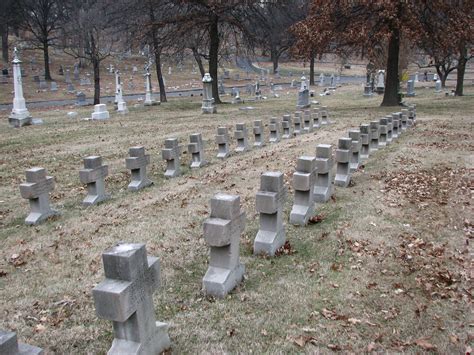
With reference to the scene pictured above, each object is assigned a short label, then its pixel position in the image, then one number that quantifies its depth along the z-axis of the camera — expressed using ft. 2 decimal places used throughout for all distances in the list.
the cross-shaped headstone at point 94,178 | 27.20
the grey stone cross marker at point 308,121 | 53.60
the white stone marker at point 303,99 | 80.66
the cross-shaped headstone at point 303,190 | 20.89
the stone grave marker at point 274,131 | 46.93
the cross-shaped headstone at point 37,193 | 24.26
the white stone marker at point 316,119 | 56.44
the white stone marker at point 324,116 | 58.80
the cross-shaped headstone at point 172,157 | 33.63
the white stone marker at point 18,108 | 65.26
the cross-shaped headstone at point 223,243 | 15.02
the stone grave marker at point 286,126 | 49.55
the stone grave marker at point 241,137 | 42.24
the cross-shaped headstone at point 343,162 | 27.27
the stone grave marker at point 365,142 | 34.81
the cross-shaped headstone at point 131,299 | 10.58
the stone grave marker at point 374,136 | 37.58
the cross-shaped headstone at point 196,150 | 36.37
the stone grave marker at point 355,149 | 30.73
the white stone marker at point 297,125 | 51.37
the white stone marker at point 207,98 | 75.97
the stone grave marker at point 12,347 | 9.26
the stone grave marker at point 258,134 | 44.42
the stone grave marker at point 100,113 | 70.23
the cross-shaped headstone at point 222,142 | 39.50
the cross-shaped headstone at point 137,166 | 30.32
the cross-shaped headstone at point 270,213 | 17.85
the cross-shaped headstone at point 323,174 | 24.02
